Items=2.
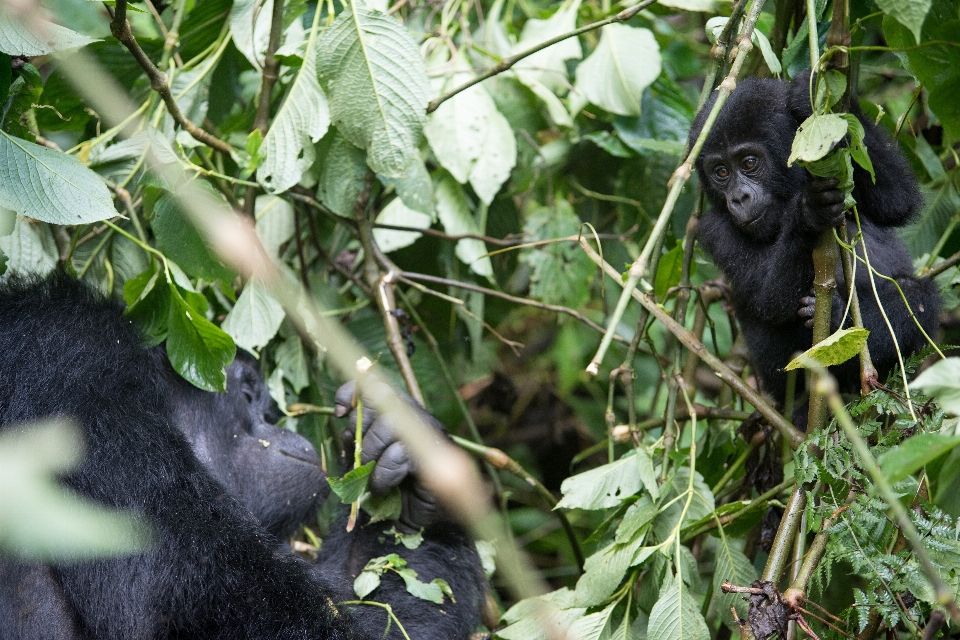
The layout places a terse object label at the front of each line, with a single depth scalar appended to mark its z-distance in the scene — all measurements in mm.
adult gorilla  3617
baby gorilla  3720
